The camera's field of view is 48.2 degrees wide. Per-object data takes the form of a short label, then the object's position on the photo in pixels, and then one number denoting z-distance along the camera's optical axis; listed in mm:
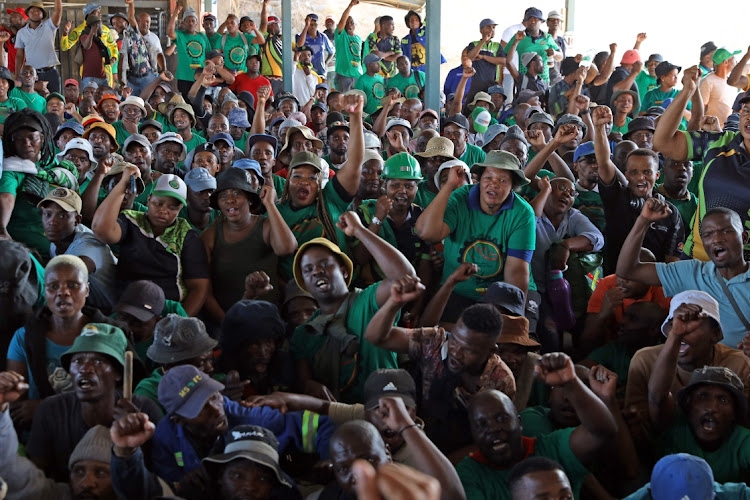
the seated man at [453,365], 3549
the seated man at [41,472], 2912
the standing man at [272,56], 10602
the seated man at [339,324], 3957
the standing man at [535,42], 10398
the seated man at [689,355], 3719
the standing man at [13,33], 10844
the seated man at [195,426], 3273
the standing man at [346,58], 11484
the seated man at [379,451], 2912
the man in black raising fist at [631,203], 5419
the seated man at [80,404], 3328
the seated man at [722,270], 3967
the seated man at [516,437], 3141
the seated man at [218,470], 2838
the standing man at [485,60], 10352
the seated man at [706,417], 3338
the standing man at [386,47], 10984
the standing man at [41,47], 10508
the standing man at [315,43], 11594
